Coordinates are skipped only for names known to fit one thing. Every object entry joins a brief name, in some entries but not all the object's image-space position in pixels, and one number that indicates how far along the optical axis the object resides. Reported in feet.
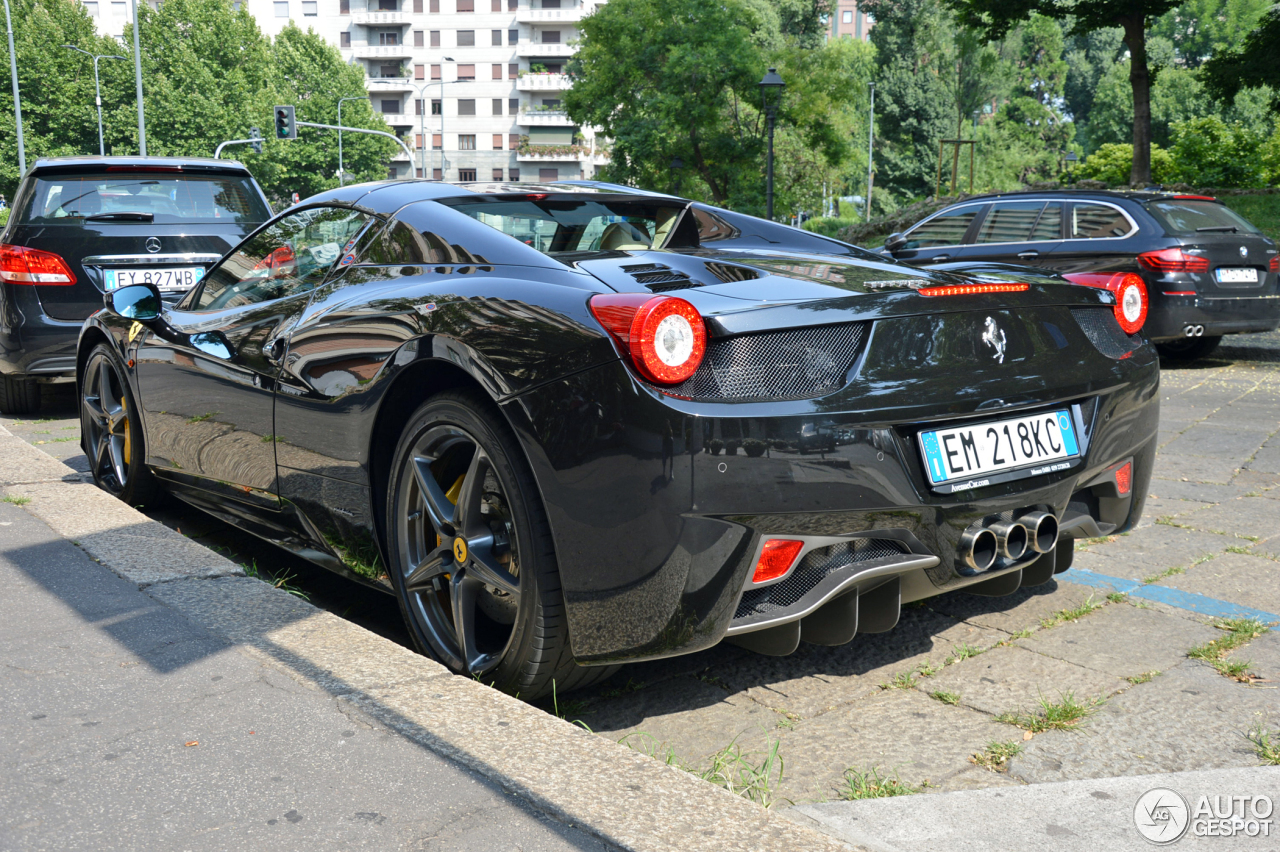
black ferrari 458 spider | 7.68
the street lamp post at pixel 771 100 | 71.61
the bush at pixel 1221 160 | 80.12
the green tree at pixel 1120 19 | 63.67
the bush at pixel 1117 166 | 85.56
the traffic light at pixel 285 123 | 123.13
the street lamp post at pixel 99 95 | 191.29
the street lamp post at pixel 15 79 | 136.73
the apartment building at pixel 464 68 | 294.25
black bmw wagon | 31.58
